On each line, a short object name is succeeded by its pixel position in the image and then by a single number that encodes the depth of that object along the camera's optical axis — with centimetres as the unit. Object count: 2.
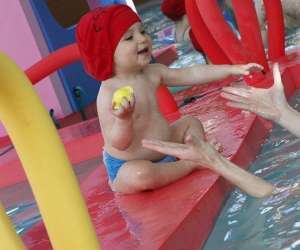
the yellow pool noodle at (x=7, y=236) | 118
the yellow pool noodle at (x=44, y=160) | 120
